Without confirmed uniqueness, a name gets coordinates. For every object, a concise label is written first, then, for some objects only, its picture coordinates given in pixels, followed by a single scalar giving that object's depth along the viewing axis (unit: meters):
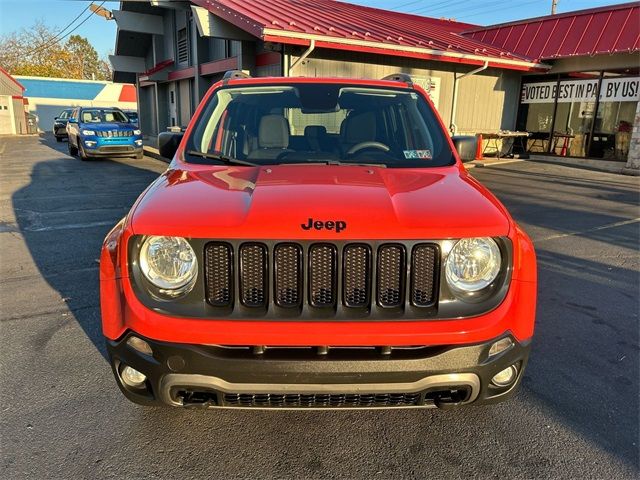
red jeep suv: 2.01
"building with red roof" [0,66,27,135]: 34.72
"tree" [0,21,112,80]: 57.41
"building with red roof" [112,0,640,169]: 12.61
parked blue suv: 15.70
